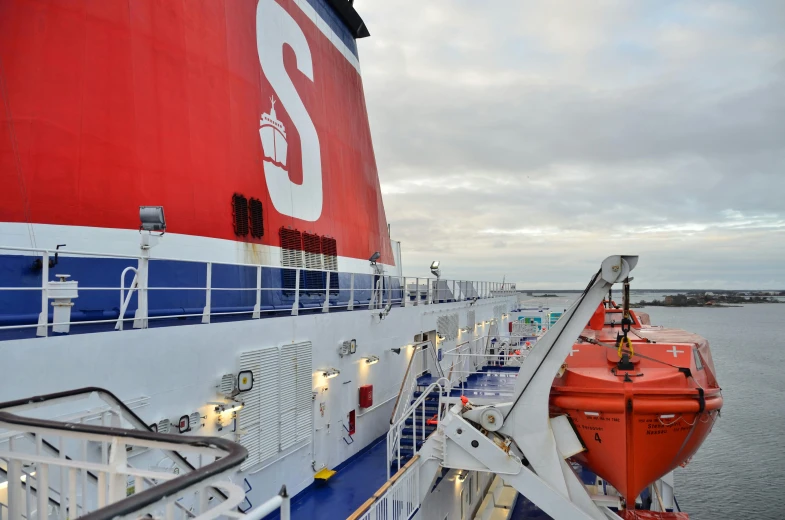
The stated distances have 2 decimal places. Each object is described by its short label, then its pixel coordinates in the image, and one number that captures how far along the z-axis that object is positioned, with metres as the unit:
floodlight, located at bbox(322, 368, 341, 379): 8.17
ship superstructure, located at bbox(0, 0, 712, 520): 4.26
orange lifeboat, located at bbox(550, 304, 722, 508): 6.34
